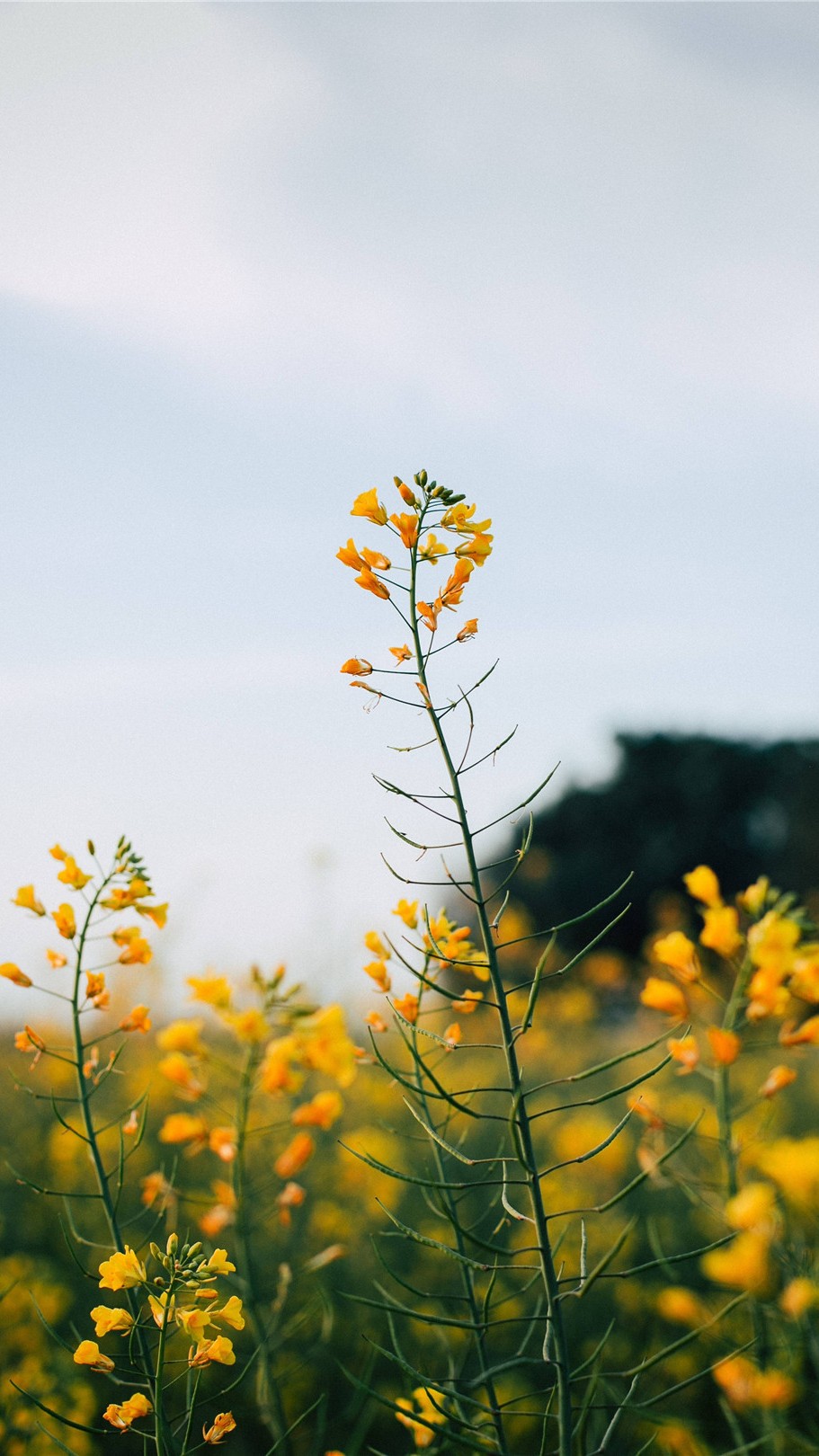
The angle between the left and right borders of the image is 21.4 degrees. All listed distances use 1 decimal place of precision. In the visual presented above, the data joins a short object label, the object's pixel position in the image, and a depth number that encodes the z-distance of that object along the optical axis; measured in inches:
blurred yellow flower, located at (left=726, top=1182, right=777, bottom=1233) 22.9
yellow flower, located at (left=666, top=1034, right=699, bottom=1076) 26.2
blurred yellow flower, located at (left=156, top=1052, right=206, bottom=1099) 29.6
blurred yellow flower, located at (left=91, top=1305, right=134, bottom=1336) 27.6
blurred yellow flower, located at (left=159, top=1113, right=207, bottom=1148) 29.5
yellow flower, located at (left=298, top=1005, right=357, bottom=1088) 28.7
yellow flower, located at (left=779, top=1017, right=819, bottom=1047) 26.2
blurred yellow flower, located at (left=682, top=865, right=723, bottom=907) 26.9
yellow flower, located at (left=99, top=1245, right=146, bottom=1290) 27.3
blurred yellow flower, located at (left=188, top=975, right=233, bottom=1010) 29.6
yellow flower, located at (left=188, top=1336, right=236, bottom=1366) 27.1
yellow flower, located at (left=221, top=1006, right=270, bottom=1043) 28.6
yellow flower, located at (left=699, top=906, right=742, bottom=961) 26.2
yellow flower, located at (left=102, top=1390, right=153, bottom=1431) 27.3
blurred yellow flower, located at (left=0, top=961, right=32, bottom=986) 30.6
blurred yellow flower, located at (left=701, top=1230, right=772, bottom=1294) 23.0
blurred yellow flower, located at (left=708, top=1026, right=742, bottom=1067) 24.6
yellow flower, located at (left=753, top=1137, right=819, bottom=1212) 23.8
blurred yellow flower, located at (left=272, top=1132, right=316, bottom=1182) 30.4
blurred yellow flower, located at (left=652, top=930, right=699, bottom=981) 26.9
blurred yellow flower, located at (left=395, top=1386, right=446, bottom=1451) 27.7
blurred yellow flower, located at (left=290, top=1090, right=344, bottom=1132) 30.6
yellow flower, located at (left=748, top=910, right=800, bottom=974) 25.6
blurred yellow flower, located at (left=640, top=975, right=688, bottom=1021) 26.6
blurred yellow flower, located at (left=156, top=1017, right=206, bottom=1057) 29.7
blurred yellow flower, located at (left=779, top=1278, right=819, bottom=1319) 23.6
